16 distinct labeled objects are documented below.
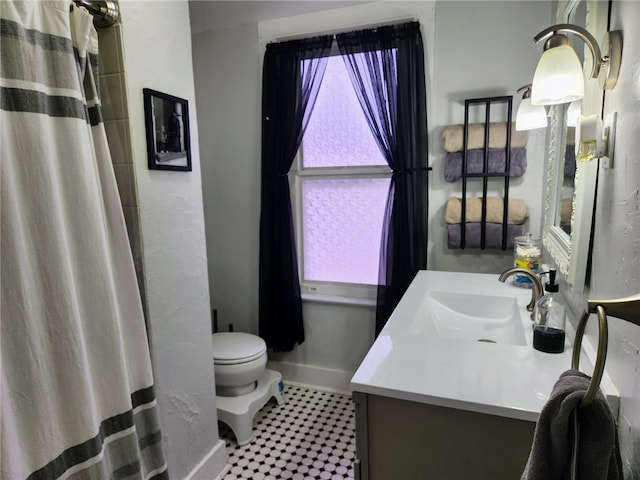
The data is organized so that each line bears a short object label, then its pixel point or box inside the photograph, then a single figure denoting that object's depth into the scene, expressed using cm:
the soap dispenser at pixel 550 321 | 112
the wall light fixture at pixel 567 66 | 85
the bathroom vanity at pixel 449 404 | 91
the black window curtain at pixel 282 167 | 234
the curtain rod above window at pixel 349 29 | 214
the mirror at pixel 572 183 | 97
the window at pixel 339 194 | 236
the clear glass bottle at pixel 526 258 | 173
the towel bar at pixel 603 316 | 49
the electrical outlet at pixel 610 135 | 83
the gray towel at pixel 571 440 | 51
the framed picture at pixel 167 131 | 142
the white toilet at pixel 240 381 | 212
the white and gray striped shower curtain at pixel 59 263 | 91
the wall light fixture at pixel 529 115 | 163
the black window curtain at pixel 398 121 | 212
